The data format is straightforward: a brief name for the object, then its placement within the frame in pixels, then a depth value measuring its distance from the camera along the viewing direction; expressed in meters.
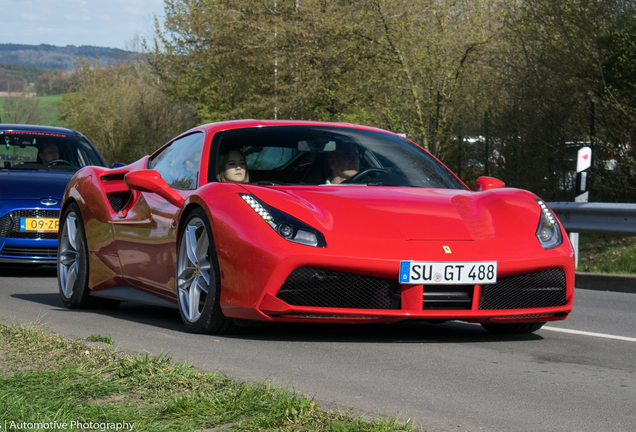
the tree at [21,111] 90.06
